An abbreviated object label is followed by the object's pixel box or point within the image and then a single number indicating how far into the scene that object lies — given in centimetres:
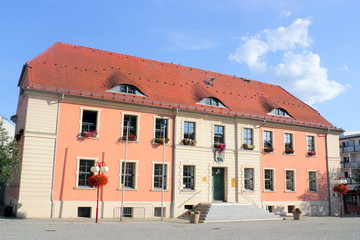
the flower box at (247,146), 2789
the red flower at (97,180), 2073
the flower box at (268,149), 2886
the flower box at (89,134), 2258
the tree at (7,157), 2061
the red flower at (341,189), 2942
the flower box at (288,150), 2988
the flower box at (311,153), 3106
